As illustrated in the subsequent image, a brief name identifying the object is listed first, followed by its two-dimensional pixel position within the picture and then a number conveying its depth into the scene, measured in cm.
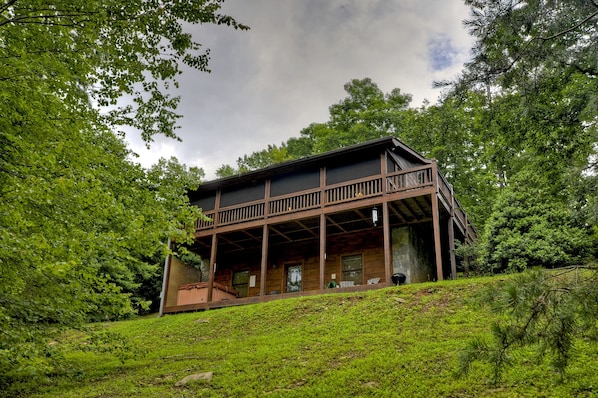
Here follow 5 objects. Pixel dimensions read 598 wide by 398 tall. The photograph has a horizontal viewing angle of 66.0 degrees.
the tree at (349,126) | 3086
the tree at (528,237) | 1355
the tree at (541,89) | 594
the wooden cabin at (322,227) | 1582
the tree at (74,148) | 584
